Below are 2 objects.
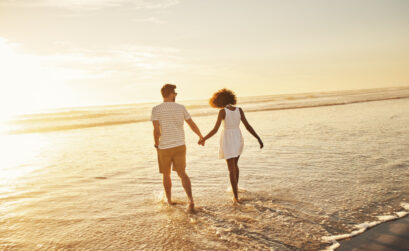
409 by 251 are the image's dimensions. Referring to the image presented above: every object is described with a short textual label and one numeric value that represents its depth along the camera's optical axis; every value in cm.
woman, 520
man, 478
